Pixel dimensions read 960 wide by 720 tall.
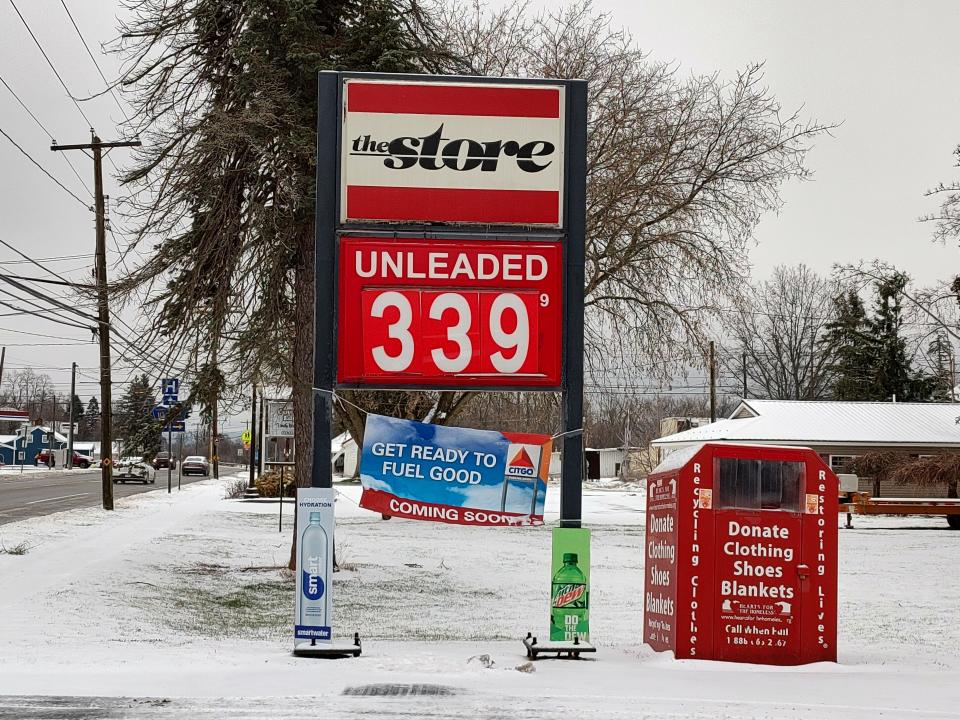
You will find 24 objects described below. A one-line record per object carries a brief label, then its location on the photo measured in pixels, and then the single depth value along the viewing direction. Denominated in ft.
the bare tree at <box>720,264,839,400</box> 253.85
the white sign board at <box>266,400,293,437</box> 86.12
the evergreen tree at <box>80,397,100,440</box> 590.63
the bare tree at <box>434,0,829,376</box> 73.10
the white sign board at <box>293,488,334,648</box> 30.07
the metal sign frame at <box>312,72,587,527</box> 31.12
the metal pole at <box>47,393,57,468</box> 282.77
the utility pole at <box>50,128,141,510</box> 105.60
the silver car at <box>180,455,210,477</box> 277.85
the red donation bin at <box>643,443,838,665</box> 29.55
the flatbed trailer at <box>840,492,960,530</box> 117.70
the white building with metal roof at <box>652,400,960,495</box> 149.18
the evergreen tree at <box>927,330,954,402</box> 194.31
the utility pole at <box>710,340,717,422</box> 170.77
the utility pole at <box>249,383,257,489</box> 173.48
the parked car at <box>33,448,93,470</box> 309.90
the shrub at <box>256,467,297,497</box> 154.11
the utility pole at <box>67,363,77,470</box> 278.46
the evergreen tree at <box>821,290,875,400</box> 229.74
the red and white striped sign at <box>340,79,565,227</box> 31.94
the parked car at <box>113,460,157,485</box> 183.21
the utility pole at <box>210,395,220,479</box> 250.37
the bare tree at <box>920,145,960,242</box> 89.81
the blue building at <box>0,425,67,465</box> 372.17
